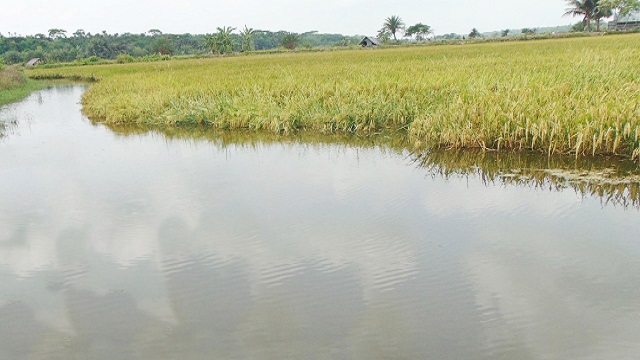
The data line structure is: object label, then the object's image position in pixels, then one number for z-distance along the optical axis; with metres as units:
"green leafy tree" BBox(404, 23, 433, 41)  87.12
